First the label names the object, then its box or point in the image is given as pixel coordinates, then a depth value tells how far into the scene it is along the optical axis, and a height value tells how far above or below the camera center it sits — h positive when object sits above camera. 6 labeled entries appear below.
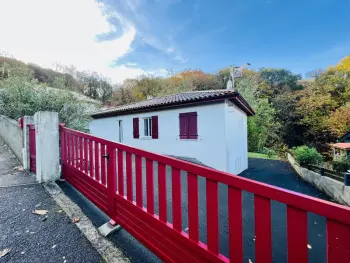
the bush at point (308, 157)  9.09 -1.58
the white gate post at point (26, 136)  4.59 -0.12
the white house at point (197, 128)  7.78 +0.01
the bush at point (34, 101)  6.41 +1.10
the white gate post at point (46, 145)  3.76 -0.30
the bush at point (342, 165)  8.71 -1.98
